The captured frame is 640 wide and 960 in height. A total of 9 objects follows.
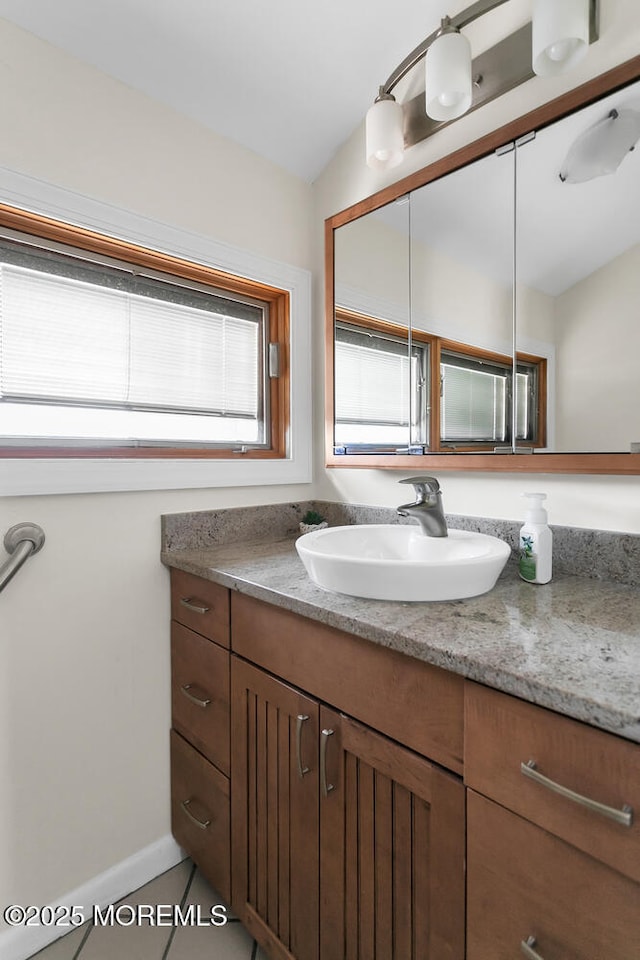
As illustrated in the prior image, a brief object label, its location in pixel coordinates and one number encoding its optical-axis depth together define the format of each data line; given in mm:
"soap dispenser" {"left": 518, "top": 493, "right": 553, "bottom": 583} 1021
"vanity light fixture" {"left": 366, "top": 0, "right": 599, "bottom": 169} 957
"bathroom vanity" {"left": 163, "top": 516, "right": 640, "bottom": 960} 566
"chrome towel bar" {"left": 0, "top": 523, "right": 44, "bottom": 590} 1052
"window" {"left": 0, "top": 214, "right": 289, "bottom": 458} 1205
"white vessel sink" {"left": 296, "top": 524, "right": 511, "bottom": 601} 854
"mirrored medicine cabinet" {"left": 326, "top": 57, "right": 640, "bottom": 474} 1004
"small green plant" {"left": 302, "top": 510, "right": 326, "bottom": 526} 1593
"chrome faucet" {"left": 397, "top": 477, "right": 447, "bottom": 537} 1161
